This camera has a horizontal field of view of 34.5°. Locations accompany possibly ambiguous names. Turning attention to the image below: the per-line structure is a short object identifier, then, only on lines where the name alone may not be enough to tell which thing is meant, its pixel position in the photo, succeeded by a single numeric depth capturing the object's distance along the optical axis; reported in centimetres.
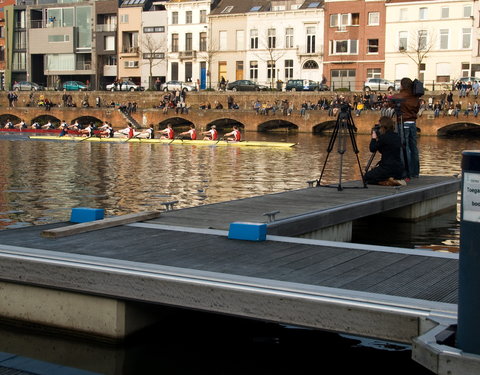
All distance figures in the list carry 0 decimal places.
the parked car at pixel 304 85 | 6425
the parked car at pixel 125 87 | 7362
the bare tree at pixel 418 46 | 6569
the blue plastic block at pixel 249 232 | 926
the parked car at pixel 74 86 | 7644
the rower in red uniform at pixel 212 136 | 4034
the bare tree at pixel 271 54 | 7312
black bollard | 495
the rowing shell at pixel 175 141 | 3866
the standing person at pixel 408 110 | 1594
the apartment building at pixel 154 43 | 8000
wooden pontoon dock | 633
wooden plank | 924
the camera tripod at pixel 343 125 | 1416
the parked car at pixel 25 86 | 7728
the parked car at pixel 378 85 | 6094
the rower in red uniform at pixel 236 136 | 3981
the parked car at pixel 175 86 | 7069
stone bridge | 5282
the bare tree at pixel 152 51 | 7969
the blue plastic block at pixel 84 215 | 1039
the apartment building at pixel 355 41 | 6825
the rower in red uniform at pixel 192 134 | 4169
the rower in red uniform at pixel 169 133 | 4216
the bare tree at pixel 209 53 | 7600
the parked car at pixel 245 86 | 6662
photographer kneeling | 1490
